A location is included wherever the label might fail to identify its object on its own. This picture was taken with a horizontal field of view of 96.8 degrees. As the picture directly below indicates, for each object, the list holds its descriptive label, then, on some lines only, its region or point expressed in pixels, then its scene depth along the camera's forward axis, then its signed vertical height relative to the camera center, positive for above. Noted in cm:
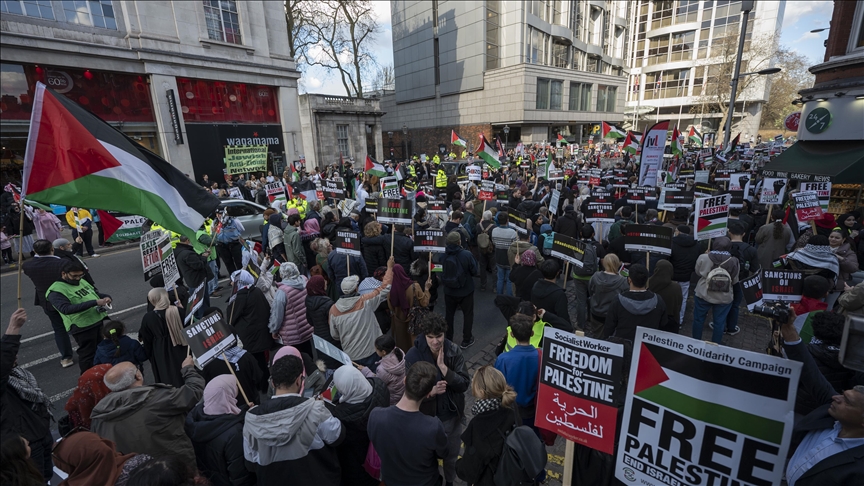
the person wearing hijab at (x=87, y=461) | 233 -179
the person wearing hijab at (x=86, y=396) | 328 -198
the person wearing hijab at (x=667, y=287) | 552 -204
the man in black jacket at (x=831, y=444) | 225 -186
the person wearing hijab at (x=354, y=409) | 315 -209
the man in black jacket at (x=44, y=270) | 537 -148
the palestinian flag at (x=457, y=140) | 1717 +35
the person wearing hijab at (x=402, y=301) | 548 -213
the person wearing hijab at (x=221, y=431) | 295 -209
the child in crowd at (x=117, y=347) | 436 -212
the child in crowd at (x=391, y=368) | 372 -205
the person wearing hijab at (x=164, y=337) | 452 -210
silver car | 1241 -194
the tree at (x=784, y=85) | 4191 +635
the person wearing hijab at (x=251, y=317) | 504 -209
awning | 977 -68
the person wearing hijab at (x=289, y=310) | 516 -208
